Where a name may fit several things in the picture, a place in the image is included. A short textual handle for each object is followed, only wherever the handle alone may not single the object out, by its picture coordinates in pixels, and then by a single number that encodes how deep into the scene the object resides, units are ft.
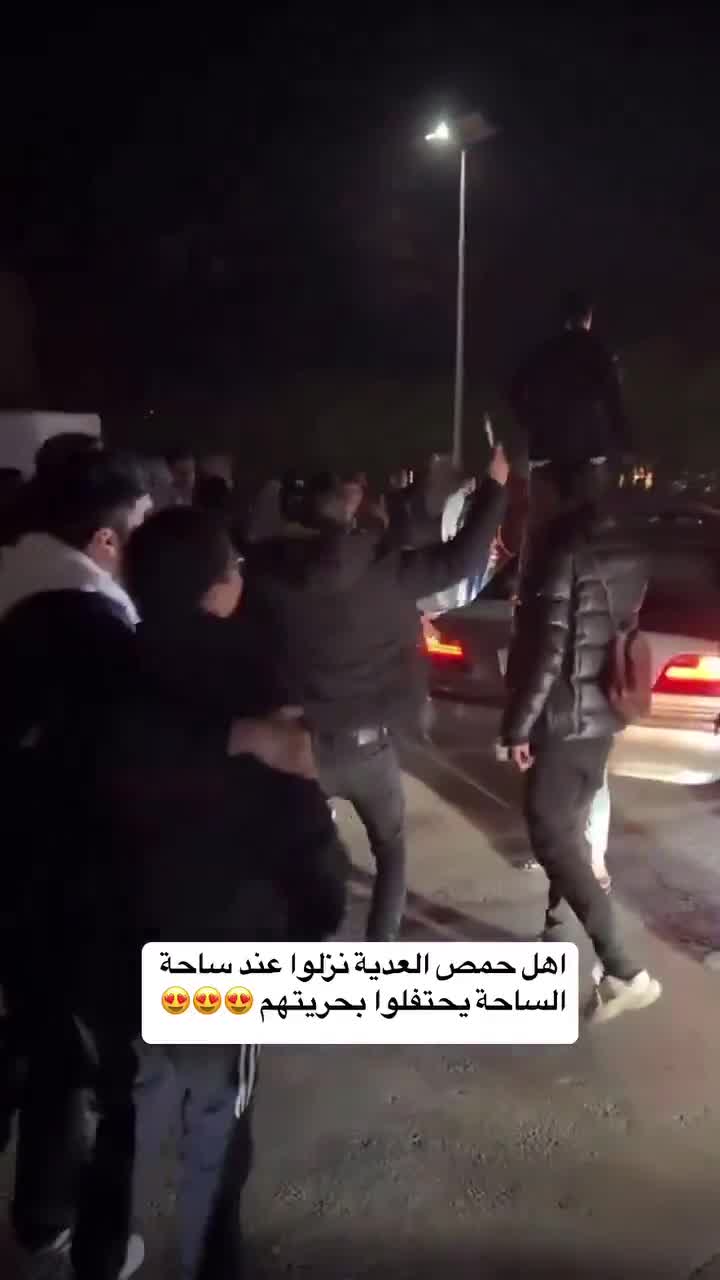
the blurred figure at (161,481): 21.47
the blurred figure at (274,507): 21.16
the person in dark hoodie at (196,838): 7.75
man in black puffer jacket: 13.33
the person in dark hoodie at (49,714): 8.77
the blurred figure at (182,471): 24.63
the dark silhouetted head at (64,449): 11.40
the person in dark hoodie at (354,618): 12.86
